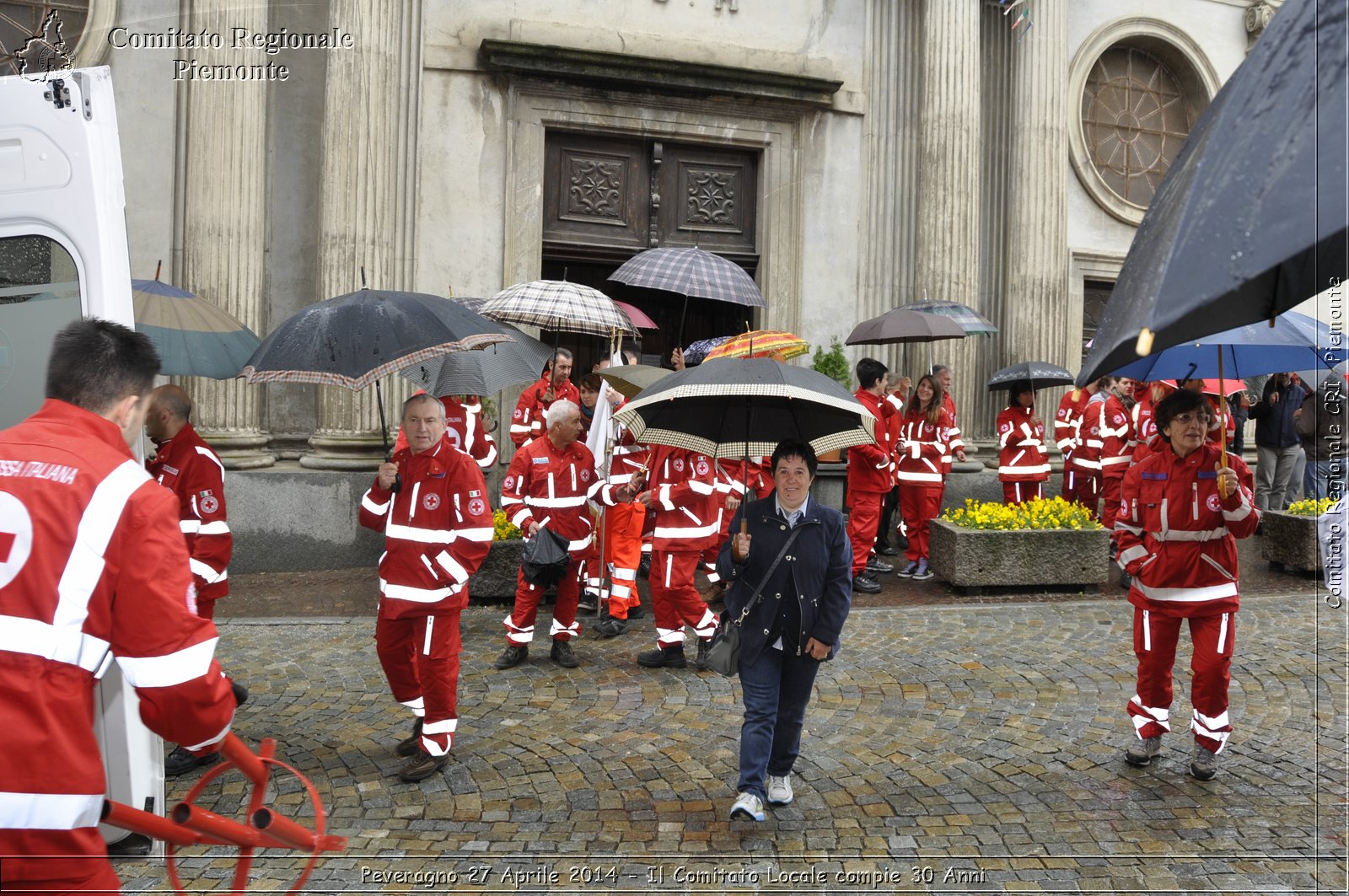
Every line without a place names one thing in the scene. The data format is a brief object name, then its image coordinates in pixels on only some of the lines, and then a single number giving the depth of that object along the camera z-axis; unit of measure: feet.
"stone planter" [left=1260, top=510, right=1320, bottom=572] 32.71
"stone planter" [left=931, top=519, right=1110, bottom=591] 29.81
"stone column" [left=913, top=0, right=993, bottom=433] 40.11
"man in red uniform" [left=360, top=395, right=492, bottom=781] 16.46
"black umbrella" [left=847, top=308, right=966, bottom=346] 33.09
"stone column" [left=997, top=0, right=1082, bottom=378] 41.93
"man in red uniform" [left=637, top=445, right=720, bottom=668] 22.57
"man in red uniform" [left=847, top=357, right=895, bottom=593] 31.04
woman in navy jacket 14.78
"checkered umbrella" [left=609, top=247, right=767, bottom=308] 24.54
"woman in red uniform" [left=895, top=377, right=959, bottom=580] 32.86
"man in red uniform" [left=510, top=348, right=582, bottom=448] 32.07
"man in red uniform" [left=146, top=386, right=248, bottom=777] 17.46
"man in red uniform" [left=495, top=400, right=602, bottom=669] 22.39
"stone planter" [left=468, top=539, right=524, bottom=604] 27.25
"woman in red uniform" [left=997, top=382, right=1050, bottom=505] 35.42
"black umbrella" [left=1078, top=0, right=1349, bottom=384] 5.23
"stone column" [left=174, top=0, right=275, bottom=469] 32.99
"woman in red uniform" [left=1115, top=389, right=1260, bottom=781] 16.60
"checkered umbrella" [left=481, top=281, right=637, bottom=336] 24.02
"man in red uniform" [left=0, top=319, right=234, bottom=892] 7.60
